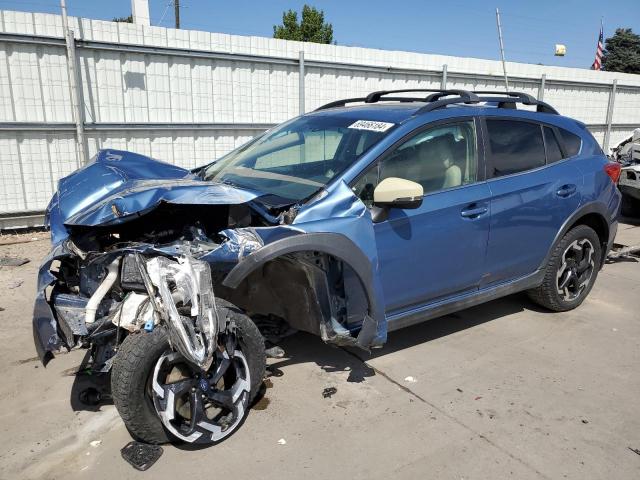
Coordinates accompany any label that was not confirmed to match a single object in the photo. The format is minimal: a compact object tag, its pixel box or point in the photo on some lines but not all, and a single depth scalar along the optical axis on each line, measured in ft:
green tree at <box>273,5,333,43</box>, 114.11
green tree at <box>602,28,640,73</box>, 163.73
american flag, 62.13
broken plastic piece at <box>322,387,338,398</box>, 11.64
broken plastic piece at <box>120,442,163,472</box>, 9.28
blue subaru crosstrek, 9.32
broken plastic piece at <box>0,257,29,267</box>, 19.75
